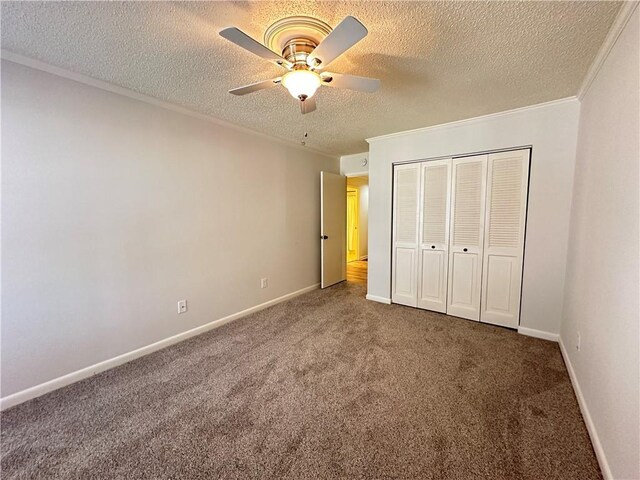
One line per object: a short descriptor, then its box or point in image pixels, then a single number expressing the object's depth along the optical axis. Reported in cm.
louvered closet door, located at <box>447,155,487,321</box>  303
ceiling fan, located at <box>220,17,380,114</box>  133
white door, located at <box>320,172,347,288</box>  438
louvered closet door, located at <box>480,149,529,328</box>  279
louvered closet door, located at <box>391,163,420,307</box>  347
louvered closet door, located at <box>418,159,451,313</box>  325
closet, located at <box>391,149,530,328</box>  285
